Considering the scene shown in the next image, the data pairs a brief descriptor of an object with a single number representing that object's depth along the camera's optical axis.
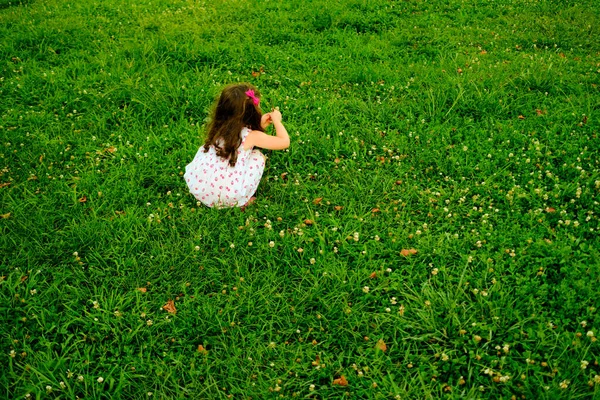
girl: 4.60
